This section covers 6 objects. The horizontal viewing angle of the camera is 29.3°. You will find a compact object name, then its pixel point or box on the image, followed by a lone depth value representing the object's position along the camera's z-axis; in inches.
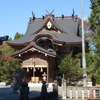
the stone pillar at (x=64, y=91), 454.9
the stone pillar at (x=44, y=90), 367.9
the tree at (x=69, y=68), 866.1
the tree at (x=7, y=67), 971.9
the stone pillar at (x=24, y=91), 254.1
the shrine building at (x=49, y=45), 914.1
